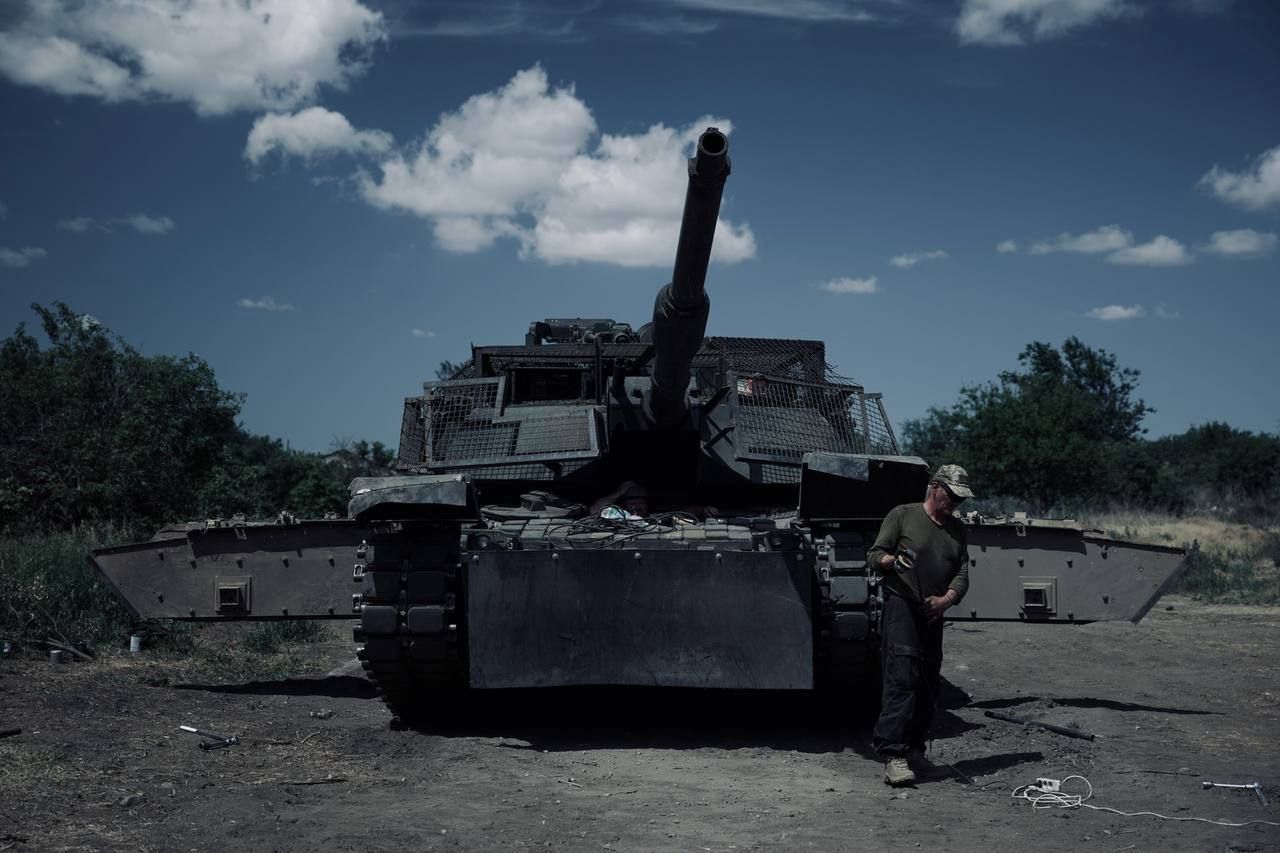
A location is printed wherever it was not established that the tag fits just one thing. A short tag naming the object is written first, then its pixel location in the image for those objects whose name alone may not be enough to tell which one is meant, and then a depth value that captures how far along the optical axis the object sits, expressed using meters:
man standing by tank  5.91
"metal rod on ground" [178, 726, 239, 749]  6.49
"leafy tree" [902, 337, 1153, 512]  27.30
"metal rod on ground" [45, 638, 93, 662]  8.98
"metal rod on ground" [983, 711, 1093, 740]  6.93
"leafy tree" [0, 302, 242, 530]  15.35
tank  6.61
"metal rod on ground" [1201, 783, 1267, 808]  5.28
